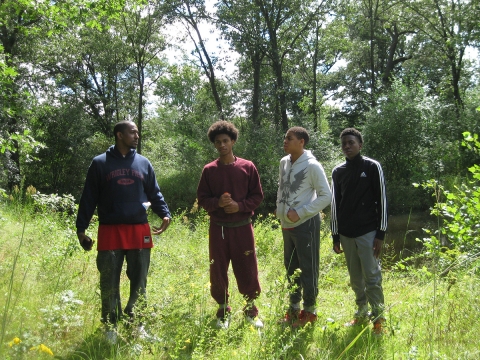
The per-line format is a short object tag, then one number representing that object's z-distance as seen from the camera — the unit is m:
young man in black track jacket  3.67
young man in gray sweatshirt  3.78
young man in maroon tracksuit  3.87
